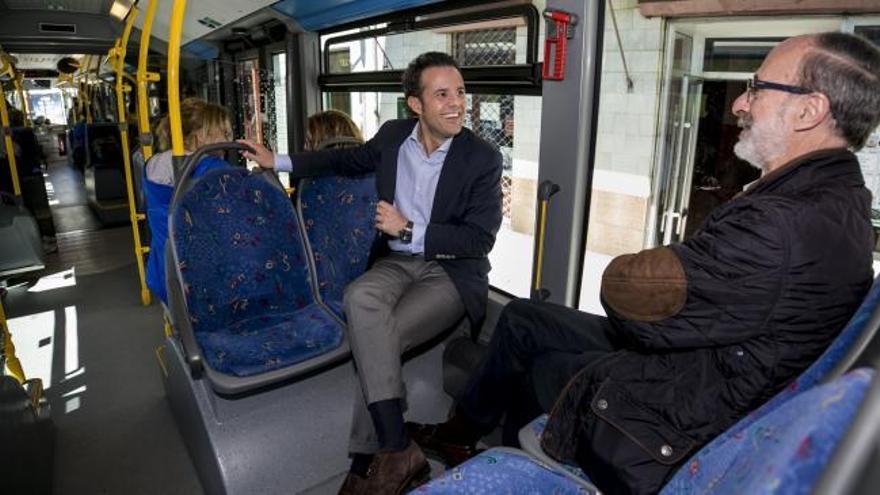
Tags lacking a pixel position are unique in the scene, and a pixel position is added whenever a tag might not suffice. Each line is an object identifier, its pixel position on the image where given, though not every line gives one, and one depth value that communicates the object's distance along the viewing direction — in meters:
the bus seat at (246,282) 2.12
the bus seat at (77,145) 8.66
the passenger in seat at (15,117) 7.35
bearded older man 1.12
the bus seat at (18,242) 4.50
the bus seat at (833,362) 0.87
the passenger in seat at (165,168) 2.74
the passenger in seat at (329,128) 3.01
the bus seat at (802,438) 0.47
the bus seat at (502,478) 1.15
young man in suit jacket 1.92
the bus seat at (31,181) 5.74
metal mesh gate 2.55
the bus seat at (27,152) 5.93
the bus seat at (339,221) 2.66
